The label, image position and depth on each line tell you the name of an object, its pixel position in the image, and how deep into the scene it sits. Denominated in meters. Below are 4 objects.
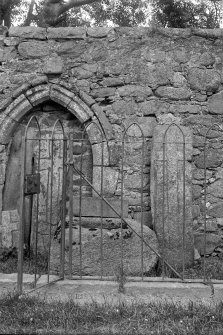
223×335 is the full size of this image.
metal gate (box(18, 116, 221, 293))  4.52
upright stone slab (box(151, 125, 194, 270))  5.76
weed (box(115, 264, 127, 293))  4.02
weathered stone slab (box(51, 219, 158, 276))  5.24
